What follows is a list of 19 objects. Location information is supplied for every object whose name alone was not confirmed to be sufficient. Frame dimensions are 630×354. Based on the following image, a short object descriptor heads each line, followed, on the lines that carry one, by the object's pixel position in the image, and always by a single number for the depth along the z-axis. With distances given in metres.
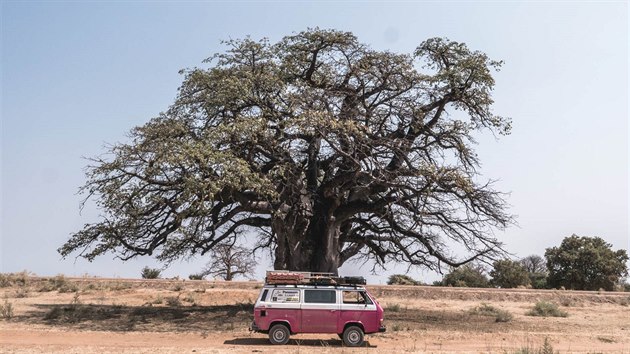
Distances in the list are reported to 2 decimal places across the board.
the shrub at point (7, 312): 24.49
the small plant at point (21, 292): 33.44
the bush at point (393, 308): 29.75
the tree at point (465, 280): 51.48
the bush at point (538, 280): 57.28
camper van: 19.44
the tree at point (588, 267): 54.47
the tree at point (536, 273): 57.94
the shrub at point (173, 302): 30.96
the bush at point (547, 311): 30.77
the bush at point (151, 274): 52.34
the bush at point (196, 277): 50.48
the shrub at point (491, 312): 27.79
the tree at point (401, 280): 52.33
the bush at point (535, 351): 15.30
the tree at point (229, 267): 40.69
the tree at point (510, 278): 53.44
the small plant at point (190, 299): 32.22
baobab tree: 24.06
